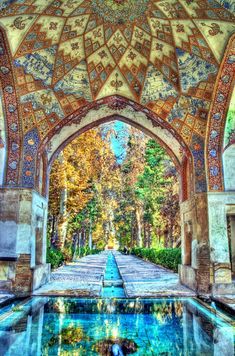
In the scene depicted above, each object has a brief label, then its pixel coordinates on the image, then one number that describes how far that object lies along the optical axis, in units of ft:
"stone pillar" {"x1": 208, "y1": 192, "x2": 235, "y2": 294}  26.96
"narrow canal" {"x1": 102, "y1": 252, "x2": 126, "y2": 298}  27.68
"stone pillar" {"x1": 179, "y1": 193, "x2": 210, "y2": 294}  27.94
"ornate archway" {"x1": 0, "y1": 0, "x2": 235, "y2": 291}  25.93
